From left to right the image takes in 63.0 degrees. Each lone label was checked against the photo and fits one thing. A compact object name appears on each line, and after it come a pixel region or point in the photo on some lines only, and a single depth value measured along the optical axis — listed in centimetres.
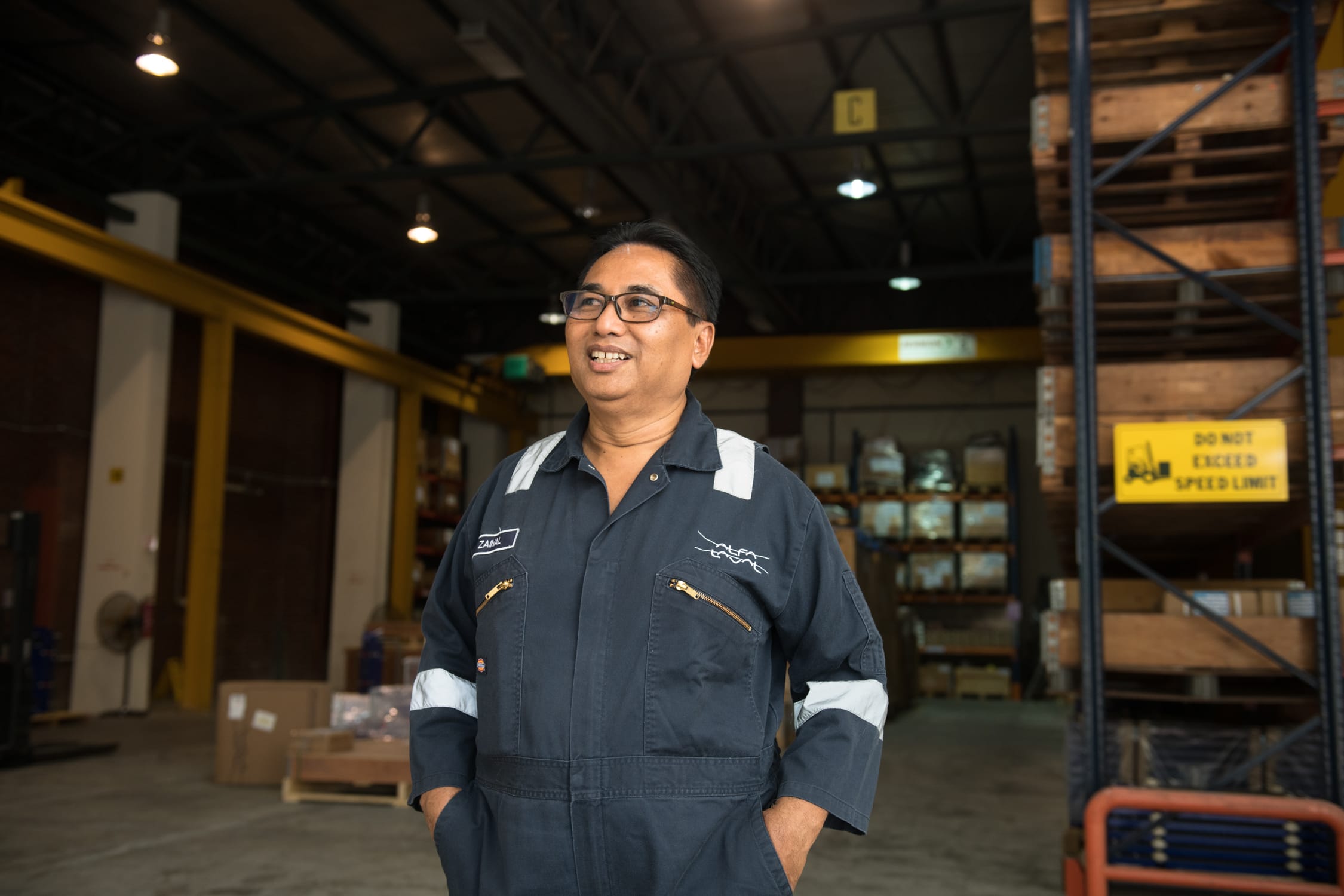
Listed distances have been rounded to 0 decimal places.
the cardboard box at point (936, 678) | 1523
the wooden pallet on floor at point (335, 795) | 659
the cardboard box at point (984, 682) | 1500
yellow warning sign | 433
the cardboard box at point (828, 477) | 1631
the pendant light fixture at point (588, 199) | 1063
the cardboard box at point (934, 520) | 1577
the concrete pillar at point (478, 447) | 1886
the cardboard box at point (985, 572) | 1551
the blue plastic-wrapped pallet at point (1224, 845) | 416
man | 157
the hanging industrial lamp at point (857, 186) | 1043
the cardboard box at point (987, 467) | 1570
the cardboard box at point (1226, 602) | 451
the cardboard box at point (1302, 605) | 439
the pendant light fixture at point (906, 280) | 1376
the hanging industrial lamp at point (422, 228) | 1098
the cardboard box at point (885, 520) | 1591
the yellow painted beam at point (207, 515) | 1152
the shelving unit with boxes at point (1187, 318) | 439
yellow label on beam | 981
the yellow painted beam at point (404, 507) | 1569
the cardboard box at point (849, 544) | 911
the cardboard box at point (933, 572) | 1570
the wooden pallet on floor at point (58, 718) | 999
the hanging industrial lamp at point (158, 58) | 803
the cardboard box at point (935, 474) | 1602
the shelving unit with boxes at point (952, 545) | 1527
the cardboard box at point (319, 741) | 670
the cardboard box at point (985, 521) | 1563
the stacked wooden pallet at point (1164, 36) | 480
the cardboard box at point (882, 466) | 1616
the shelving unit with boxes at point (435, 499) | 1659
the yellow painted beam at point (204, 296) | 950
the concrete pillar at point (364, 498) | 1513
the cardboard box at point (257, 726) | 708
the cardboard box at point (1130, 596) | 566
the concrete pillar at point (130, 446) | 1091
